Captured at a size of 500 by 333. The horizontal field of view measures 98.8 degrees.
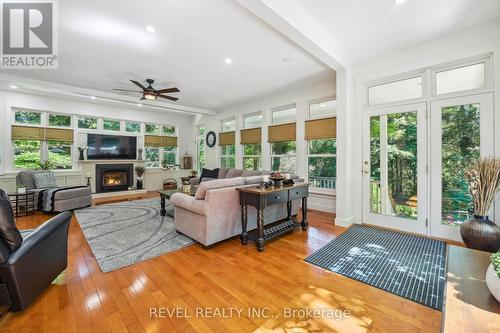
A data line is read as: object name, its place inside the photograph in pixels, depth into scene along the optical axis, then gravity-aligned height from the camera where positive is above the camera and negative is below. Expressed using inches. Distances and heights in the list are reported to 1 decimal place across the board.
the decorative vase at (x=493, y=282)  42.9 -24.0
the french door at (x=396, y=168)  130.2 -1.2
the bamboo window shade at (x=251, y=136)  246.8 +36.5
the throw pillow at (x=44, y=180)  191.7 -12.0
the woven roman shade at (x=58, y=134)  228.6 +35.4
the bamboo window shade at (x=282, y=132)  214.5 +35.1
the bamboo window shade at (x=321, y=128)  183.5 +33.9
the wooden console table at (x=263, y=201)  109.6 -18.8
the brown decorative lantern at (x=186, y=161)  335.6 +8.5
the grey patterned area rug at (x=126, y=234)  103.1 -41.4
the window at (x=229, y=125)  288.7 +56.7
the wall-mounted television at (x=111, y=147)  256.4 +24.8
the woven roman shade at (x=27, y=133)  211.0 +34.7
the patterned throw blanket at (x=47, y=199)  176.2 -26.6
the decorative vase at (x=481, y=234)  95.3 -31.0
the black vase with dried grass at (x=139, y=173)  285.2 -8.8
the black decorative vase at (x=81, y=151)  245.1 +17.9
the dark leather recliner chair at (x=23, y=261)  60.0 -28.7
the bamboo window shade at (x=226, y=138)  281.3 +37.5
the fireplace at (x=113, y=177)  259.6 -13.2
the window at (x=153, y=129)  306.5 +54.1
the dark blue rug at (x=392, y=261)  77.6 -43.5
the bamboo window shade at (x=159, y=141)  301.3 +37.6
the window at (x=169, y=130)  323.6 +55.2
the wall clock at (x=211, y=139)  306.9 +40.3
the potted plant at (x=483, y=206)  96.0 -19.5
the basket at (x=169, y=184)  307.3 -25.3
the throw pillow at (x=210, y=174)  249.4 -8.9
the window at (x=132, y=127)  286.2 +54.1
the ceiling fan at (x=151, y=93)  165.3 +57.9
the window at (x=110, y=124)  269.0 +53.8
